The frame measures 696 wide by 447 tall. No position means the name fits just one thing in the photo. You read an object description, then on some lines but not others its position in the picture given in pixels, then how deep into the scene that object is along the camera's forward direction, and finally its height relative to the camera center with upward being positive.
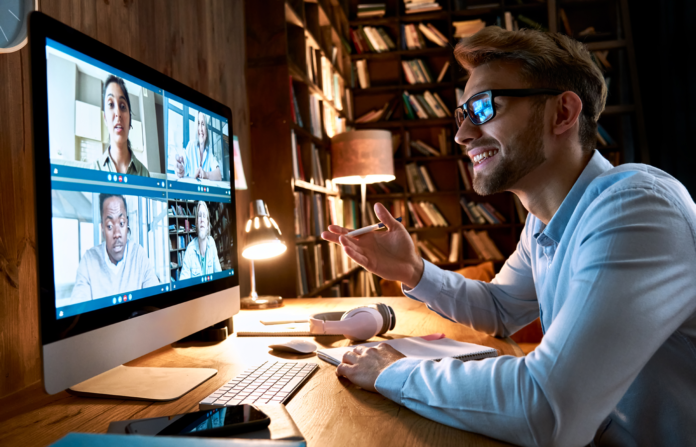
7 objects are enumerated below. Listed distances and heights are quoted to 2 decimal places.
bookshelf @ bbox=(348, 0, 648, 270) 3.79 +1.25
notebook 0.96 -0.25
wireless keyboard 0.71 -0.23
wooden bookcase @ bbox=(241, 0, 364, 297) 2.36 +0.58
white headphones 1.14 -0.21
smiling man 0.61 -0.09
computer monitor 0.61 +0.07
